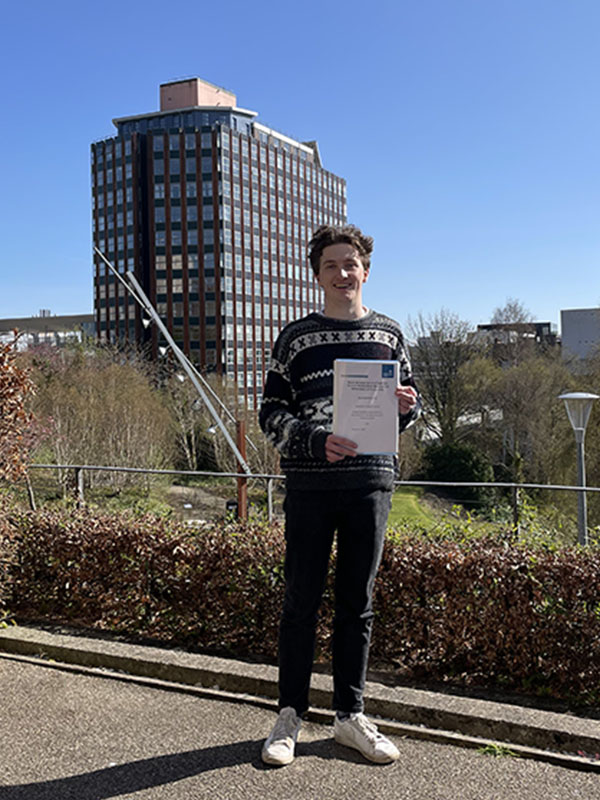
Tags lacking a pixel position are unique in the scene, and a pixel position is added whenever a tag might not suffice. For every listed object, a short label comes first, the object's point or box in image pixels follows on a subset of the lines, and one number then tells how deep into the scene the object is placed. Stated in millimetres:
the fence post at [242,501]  5067
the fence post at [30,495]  5380
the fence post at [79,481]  5997
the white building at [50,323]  118675
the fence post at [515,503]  4730
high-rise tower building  108000
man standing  3119
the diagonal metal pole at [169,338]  23838
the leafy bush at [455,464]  38812
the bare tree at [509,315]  65750
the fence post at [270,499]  5255
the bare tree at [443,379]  43750
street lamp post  14055
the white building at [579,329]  73000
